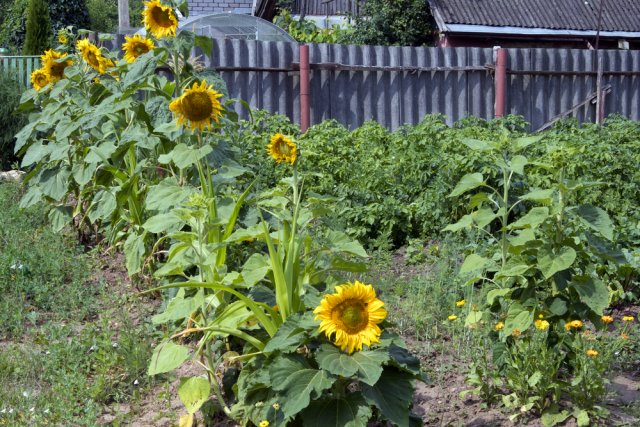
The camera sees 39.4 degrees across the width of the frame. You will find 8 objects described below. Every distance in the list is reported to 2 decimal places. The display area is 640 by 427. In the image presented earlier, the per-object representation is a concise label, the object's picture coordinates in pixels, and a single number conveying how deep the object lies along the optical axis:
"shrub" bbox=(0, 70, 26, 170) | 10.61
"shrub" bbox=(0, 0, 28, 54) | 25.40
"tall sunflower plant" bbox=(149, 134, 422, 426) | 2.93
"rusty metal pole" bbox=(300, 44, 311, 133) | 10.90
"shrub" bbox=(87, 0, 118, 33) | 41.91
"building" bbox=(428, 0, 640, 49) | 18.80
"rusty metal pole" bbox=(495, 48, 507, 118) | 12.18
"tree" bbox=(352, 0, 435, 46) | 19.08
